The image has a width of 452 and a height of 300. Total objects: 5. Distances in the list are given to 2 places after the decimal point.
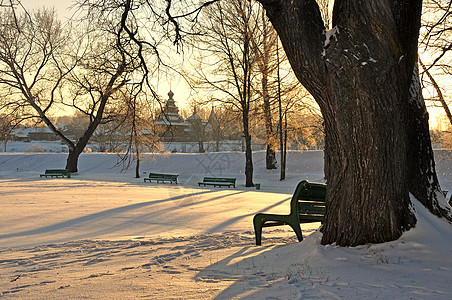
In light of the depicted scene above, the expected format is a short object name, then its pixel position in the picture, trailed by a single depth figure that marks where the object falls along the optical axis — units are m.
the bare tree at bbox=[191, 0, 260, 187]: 22.12
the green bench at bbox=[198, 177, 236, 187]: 22.81
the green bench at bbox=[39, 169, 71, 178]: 26.89
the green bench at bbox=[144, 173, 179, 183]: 24.92
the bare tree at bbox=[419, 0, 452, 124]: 13.92
